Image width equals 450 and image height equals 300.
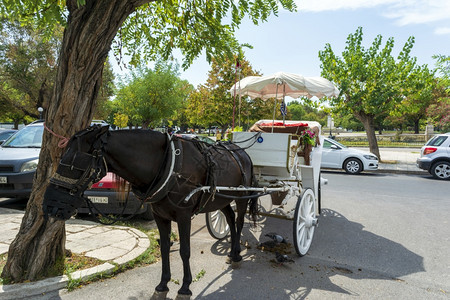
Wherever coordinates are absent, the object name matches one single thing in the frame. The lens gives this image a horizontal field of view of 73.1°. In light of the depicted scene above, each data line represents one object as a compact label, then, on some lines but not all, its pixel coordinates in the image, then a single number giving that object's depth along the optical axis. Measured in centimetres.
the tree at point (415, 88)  1530
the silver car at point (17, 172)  645
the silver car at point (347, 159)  1370
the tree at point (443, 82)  1634
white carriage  466
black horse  254
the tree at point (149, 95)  2445
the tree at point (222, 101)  2206
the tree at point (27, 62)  2583
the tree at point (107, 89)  2961
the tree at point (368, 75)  1543
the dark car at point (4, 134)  1680
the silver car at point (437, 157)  1218
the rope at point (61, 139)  297
